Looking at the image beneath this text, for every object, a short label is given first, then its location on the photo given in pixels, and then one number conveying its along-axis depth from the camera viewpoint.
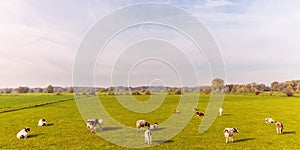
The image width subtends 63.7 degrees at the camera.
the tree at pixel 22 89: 162.00
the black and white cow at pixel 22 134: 22.27
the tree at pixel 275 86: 171.88
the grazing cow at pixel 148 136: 19.70
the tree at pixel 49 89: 158.00
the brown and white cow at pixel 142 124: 25.19
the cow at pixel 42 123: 29.03
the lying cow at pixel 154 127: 25.56
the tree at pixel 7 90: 158.93
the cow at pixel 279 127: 24.17
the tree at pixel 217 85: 115.60
